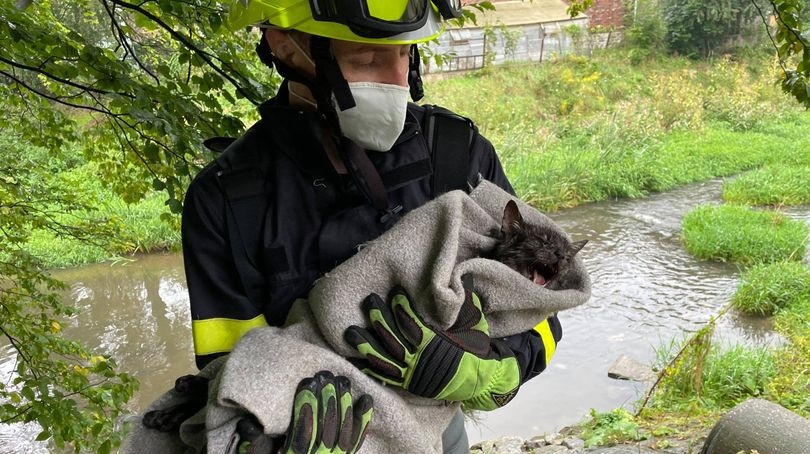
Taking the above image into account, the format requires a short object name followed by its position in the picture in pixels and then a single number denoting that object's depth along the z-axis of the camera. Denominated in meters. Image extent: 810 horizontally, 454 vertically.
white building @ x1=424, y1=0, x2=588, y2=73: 20.44
